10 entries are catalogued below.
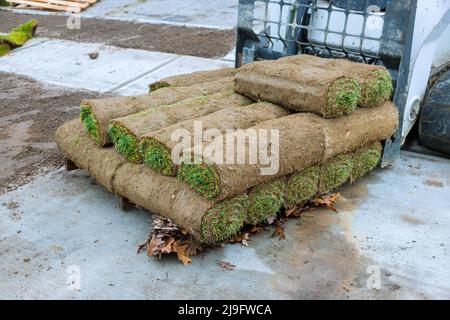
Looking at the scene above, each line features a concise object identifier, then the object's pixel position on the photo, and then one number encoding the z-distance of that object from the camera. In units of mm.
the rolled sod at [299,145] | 3736
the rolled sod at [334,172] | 4543
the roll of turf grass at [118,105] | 4496
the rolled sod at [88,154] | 4422
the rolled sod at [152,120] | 4273
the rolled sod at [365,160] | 4828
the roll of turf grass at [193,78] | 5457
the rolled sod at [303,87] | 4367
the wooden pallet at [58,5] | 12633
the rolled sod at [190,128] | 4000
